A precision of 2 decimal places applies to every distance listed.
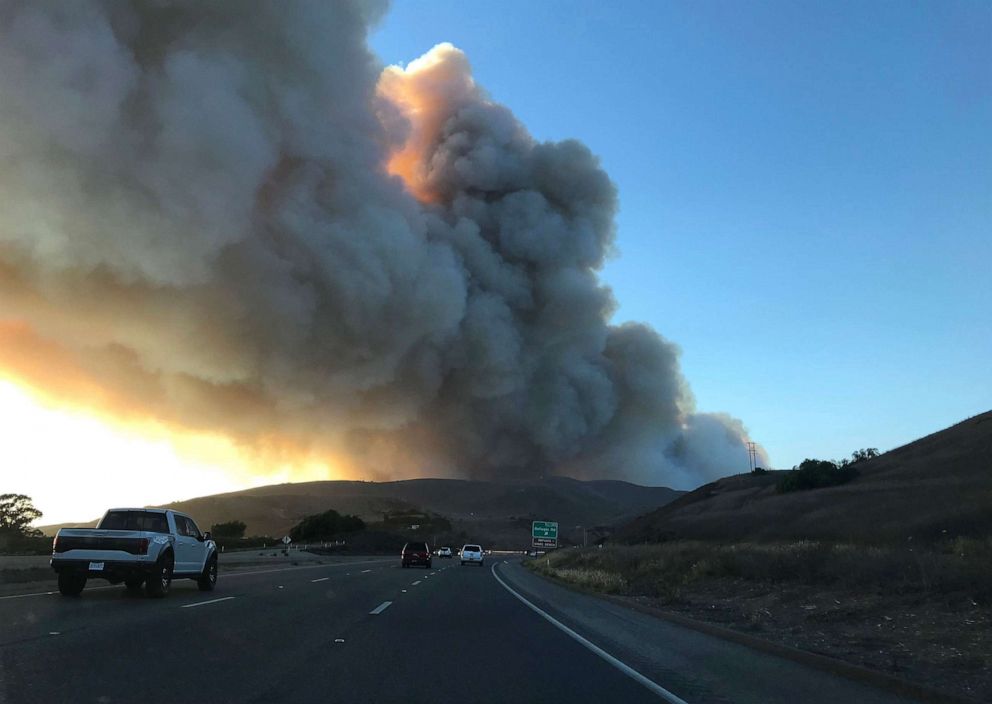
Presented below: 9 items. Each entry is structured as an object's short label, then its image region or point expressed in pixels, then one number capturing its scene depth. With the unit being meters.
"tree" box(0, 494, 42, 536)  48.12
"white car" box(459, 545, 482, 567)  42.38
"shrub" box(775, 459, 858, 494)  50.84
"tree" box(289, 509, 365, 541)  83.69
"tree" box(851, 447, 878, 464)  65.79
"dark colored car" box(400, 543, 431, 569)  34.09
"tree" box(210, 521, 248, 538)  78.64
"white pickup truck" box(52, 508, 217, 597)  12.93
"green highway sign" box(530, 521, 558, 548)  37.84
